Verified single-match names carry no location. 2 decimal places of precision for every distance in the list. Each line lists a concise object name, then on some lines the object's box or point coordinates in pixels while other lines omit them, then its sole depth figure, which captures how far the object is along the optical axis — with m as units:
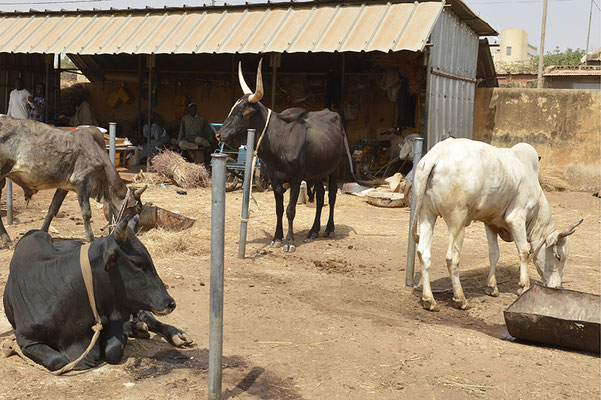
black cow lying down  4.21
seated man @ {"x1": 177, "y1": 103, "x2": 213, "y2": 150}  16.30
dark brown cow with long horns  8.84
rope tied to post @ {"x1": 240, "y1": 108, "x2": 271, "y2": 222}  8.29
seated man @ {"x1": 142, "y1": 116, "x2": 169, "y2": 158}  17.77
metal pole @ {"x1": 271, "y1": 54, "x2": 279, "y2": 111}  14.70
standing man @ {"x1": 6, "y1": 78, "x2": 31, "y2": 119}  17.03
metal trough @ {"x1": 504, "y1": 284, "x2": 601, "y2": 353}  5.04
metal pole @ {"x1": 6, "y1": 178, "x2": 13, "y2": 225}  9.24
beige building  52.22
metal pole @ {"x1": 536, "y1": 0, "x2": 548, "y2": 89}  24.27
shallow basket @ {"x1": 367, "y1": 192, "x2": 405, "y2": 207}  12.71
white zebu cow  6.22
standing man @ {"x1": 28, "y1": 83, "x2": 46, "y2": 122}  17.38
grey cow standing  7.85
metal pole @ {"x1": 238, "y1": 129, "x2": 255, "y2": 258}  8.02
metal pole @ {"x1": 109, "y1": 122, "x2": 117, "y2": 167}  8.18
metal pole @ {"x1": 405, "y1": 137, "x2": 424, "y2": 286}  6.81
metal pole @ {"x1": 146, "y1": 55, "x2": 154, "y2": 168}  16.83
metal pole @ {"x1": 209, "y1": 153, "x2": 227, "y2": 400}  3.77
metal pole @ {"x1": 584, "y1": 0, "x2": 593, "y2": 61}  42.52
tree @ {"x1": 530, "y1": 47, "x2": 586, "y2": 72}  37.94
